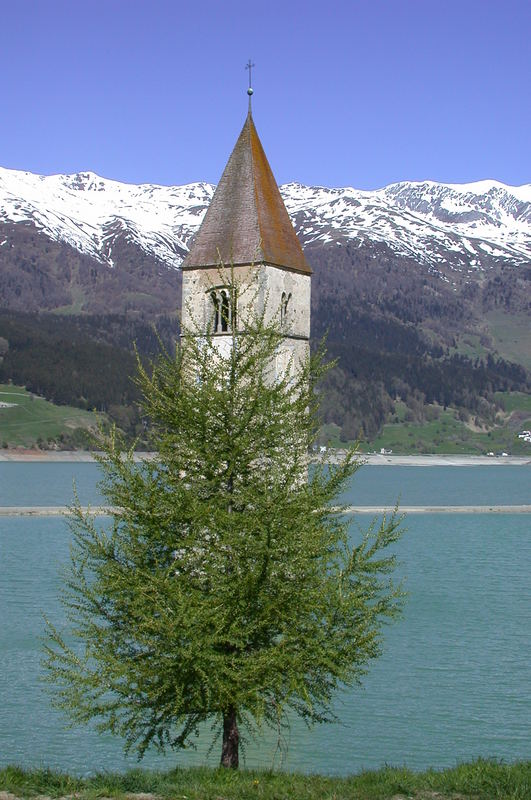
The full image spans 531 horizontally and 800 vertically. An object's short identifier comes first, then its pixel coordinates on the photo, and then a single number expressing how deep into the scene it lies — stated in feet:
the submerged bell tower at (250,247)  115.14
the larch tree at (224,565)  59.16
